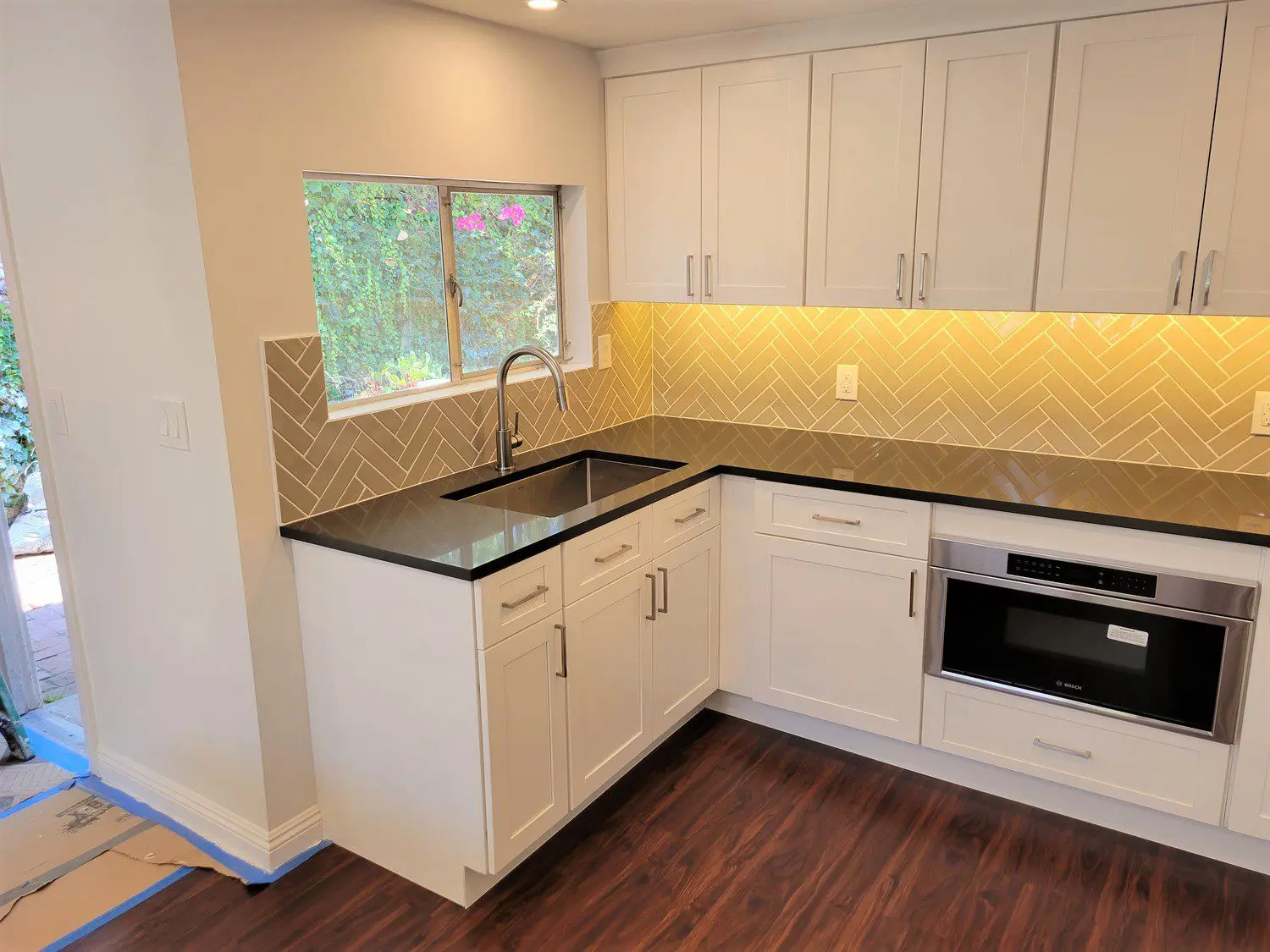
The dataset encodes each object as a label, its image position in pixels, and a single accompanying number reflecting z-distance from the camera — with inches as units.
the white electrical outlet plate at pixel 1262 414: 102.5
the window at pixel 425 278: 97.9
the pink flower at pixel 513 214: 117.9
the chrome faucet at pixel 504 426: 103.0
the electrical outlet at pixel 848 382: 127.1
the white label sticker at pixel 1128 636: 92.7
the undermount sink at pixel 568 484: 110.2
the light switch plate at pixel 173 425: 88.4
